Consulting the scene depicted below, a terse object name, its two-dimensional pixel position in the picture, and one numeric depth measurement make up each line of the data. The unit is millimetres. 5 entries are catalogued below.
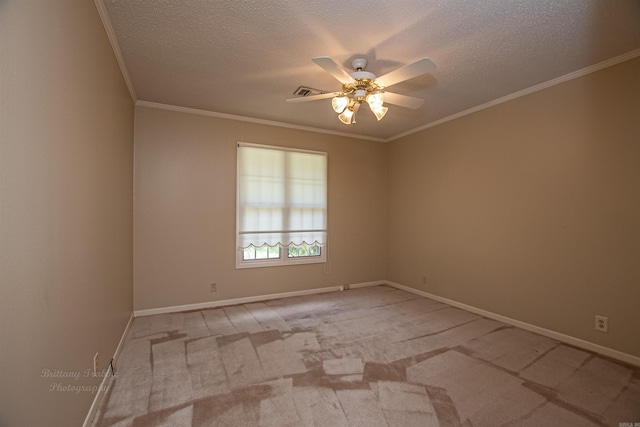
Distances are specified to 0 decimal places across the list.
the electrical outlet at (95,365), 1832
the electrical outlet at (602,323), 2607
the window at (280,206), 4129
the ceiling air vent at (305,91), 3179
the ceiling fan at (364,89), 2076
